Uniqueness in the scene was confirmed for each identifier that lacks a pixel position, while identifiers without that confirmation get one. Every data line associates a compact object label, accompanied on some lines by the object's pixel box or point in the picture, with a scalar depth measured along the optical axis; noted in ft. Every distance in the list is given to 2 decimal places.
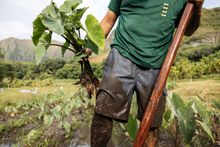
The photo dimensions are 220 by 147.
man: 3.30
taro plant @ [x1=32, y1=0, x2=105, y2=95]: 3.68
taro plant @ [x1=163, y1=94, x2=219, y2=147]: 4.49
